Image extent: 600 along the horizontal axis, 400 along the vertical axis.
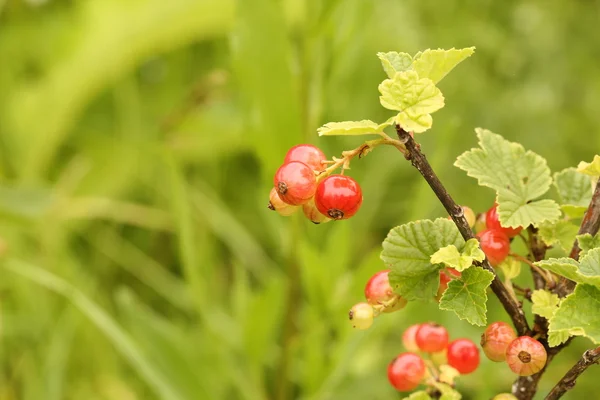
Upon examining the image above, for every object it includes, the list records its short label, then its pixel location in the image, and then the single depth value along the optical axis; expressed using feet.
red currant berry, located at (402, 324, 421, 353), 1.74
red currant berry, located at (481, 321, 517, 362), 1.66
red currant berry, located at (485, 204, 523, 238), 1.71
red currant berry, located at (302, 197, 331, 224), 1.65
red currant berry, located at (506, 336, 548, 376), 1.63
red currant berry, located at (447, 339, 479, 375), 1.72
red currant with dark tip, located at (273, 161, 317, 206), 1.62
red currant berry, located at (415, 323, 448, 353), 1.71
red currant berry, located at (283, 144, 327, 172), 1.64
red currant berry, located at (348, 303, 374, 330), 1.67
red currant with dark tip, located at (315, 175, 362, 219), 1.62
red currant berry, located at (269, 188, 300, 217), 1.65
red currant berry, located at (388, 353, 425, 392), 1.69
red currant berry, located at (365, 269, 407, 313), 1.67
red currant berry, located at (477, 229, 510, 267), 1.69
